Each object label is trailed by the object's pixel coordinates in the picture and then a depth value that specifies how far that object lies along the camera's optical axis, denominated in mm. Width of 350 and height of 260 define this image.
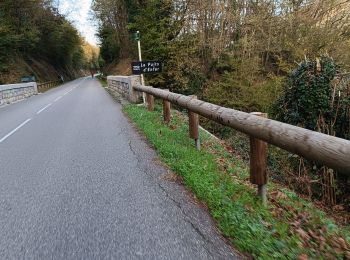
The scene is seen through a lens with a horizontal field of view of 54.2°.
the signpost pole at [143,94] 13648
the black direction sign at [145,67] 13758
